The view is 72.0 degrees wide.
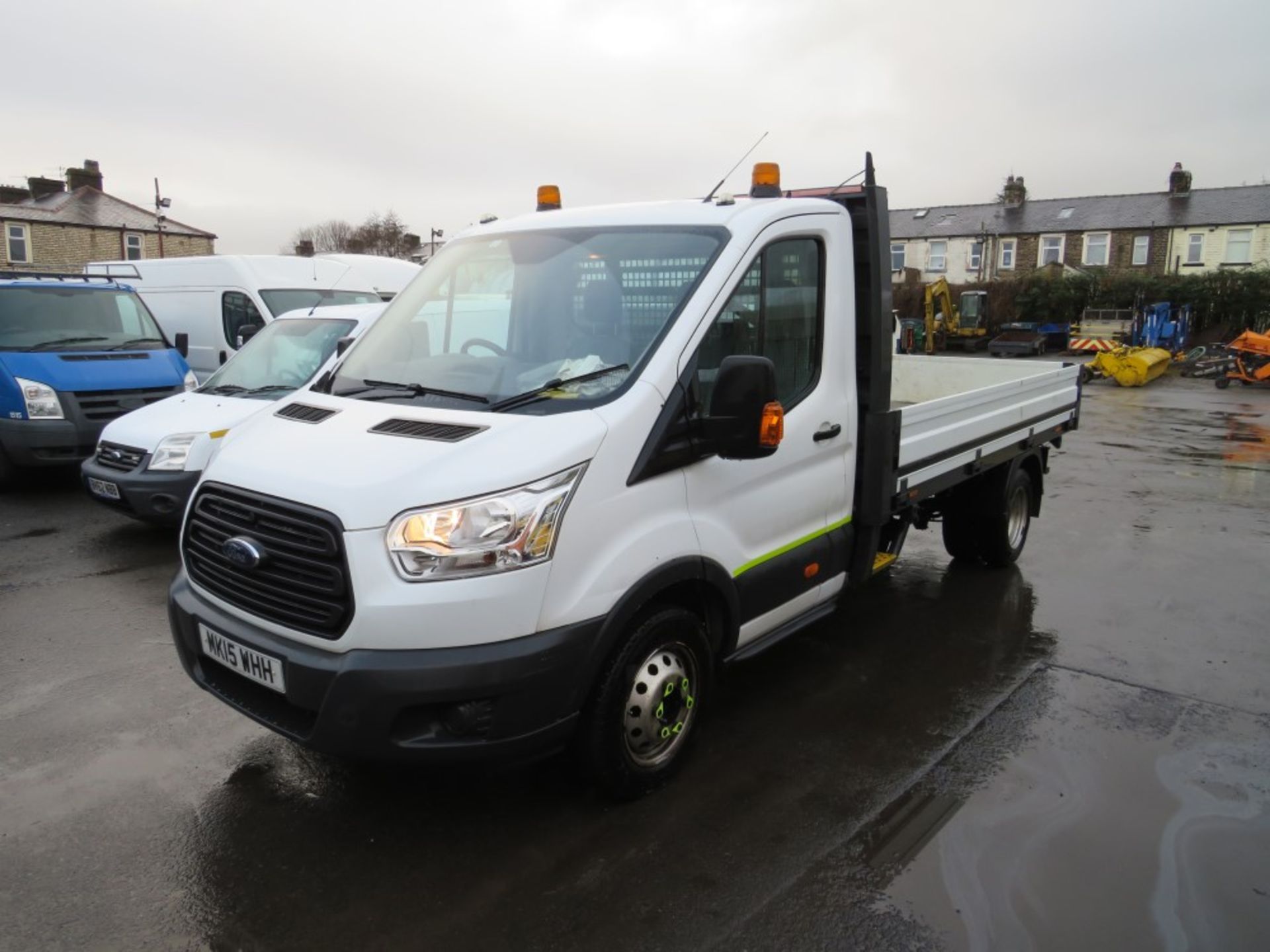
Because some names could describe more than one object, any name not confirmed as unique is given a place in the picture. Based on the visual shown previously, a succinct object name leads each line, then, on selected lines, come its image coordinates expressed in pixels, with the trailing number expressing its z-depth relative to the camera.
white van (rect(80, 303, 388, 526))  6.72
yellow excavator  37.88
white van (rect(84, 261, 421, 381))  11.22
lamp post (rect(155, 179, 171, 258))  43.12
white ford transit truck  2.78
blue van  8.35
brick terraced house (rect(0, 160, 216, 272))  41.78
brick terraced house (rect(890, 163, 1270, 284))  47.38
